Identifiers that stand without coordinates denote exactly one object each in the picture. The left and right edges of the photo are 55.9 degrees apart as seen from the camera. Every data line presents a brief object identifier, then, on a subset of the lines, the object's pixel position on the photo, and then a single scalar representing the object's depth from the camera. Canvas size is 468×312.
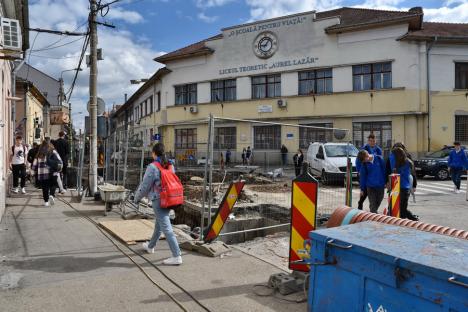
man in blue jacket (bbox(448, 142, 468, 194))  15.33
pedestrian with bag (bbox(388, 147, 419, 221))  8.91
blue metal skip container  2.79
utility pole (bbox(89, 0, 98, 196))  13.01
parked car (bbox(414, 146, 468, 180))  21.77
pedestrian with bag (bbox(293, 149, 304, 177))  8.94
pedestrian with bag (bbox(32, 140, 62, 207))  11.19
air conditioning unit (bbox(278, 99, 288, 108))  32.19
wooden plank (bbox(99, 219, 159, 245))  7.58
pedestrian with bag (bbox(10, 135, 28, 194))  13.41
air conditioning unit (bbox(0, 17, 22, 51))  9.19
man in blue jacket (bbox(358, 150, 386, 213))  8.95
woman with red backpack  6.18
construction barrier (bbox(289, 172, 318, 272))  5.42
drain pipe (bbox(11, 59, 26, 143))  17.14
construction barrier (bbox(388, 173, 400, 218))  8.55
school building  27.88
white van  10.28
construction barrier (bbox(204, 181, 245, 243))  6.86
